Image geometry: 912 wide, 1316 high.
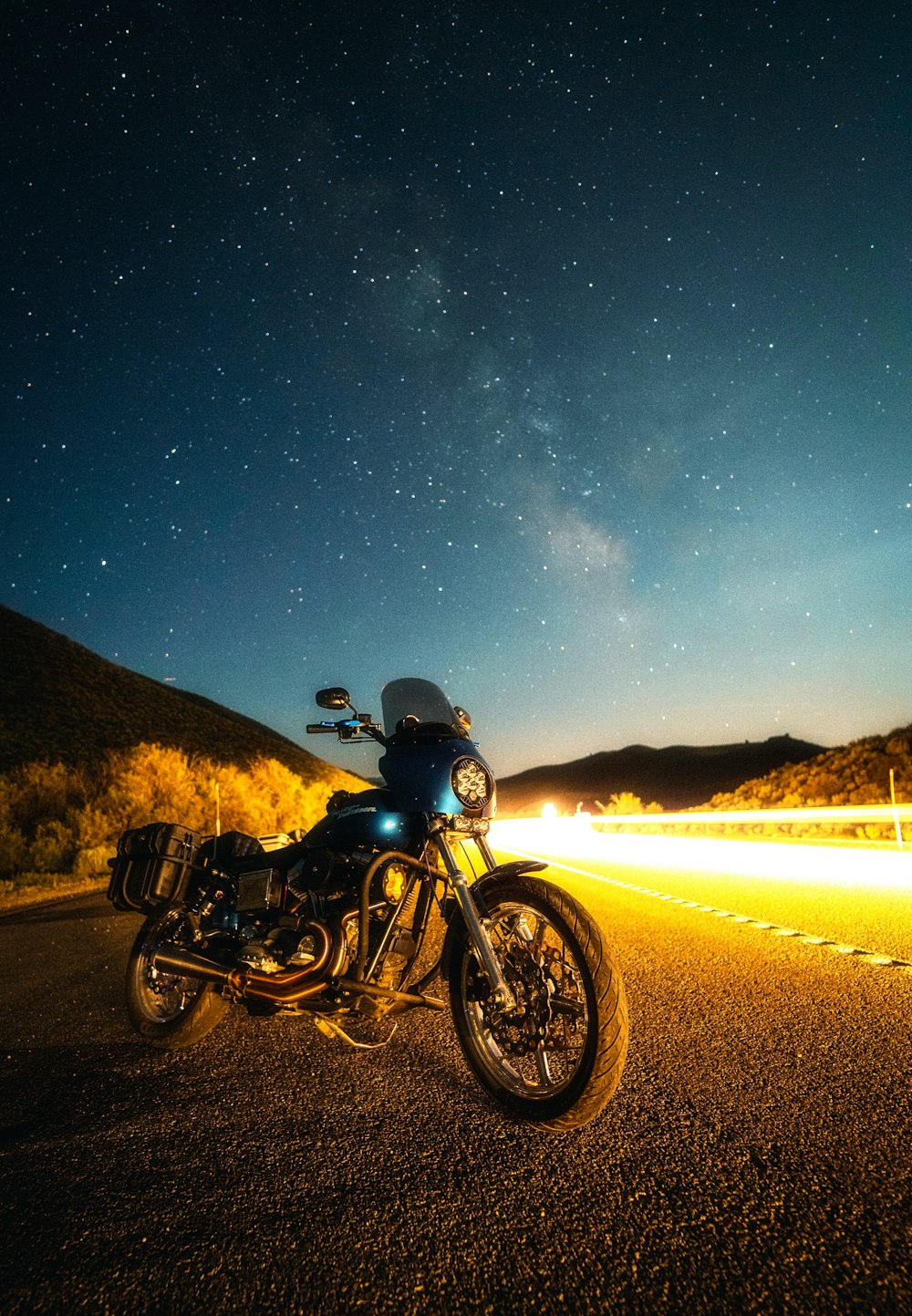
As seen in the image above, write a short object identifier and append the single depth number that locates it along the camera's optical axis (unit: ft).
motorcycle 8.66
